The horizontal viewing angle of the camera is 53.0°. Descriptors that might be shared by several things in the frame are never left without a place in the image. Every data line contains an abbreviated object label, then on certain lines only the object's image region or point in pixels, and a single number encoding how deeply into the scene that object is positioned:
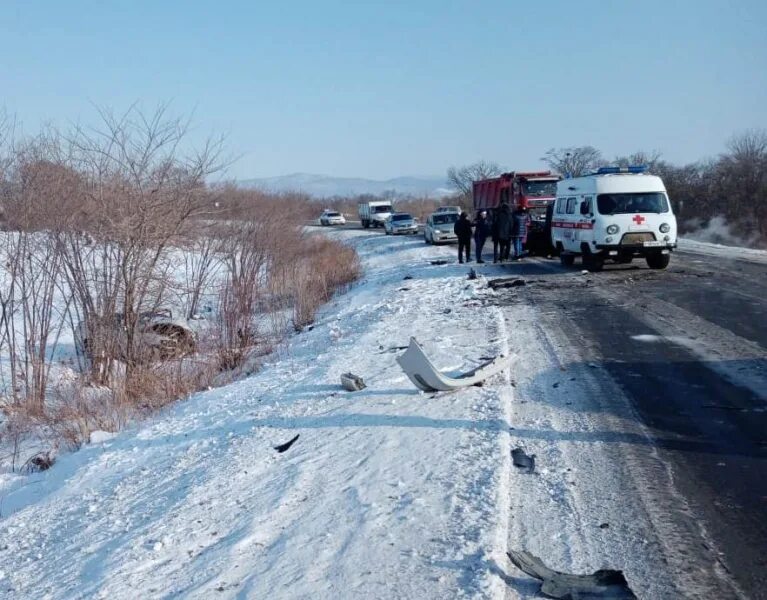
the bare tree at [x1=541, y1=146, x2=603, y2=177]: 67.19
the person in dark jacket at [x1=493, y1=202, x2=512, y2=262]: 24.53
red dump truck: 27.12
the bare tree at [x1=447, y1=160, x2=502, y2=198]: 92.39
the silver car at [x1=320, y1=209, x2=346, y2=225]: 70.75
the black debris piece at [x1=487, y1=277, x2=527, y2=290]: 18.77
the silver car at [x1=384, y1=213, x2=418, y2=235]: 48.41
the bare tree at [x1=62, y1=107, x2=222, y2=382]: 14.48
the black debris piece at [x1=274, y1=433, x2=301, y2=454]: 7.09
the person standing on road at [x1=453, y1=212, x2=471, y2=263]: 25.63
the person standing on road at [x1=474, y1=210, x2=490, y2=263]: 25.36
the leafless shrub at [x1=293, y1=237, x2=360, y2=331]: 19.74
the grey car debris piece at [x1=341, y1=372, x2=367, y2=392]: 8.88
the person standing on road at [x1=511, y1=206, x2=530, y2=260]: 25.47
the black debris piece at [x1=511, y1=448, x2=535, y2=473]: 6.15
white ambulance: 19.91
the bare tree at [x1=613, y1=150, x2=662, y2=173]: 55.01
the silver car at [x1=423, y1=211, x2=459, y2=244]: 37.03
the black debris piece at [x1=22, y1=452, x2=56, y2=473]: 9.88
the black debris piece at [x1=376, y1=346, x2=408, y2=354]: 11.20
